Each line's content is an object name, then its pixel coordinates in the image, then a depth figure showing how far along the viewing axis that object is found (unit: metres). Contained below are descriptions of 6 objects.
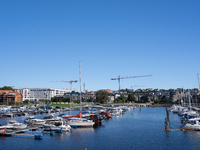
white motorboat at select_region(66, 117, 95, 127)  48.09
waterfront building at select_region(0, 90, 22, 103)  159.12
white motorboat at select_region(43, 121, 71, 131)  42.23
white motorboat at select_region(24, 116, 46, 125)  51.12
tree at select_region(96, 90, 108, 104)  168.65
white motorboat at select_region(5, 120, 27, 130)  42.31
